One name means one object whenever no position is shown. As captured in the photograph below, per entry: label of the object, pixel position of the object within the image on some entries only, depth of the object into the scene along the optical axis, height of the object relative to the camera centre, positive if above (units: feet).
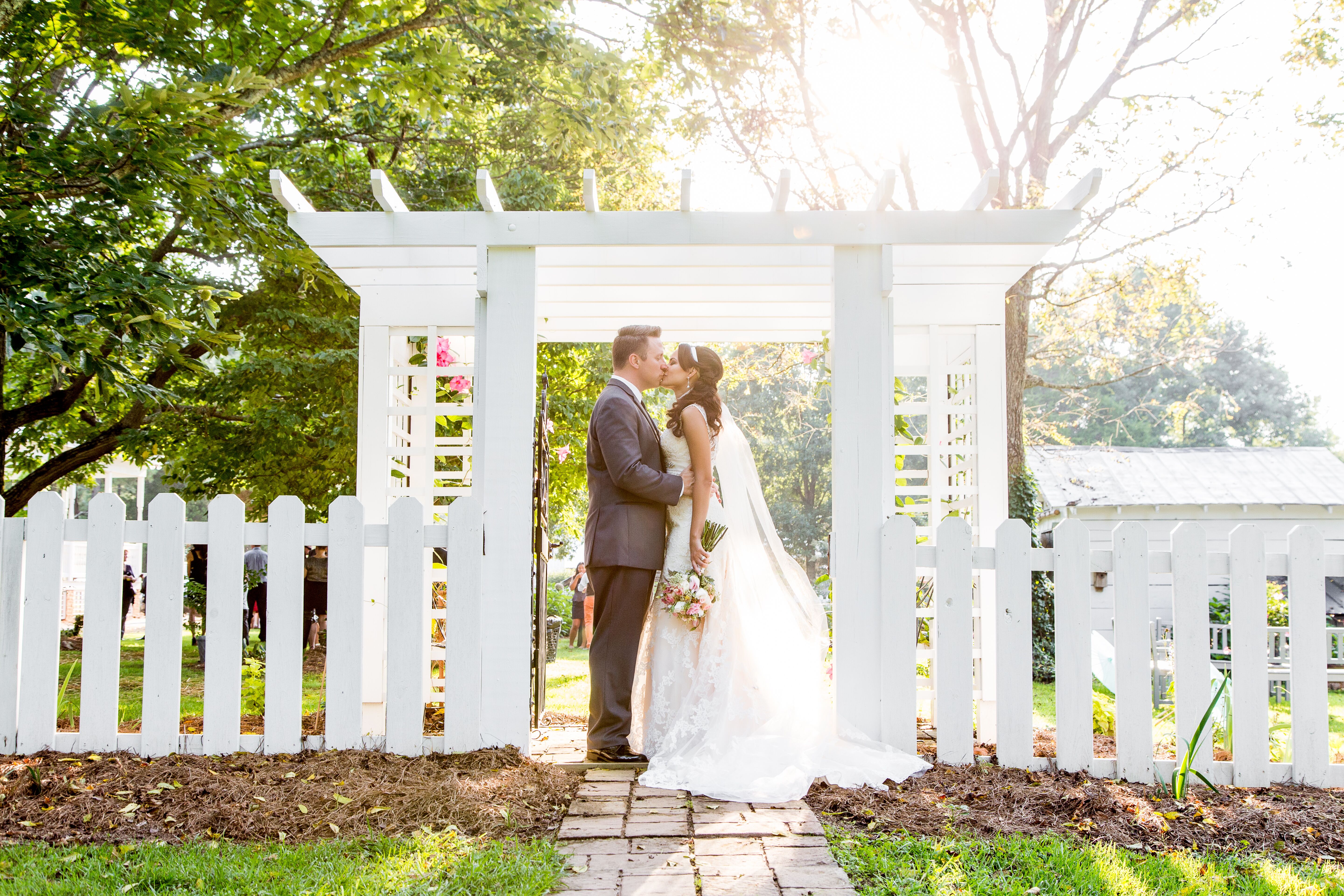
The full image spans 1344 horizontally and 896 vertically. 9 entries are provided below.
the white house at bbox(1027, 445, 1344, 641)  51.80 +0.60
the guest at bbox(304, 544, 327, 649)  35.83 -3.87
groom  14.17 -0.66
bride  13.26 -2.31
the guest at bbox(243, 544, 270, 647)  36.91 -2.92
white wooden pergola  14.05 +3.93
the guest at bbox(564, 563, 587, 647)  50.29 -5.78
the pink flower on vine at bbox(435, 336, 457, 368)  20.30 +3.23
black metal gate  16.43 -0.77
